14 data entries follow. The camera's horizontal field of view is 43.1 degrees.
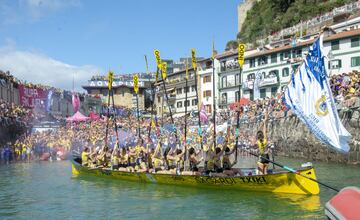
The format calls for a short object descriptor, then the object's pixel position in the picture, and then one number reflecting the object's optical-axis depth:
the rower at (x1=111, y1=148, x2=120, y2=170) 25.73
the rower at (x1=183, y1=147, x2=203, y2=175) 21.08
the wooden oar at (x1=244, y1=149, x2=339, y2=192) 16.68
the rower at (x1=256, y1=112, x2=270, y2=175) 18.12
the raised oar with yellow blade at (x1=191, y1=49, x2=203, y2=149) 23.05
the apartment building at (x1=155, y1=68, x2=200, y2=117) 75.62
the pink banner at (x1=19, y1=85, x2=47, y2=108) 52.28
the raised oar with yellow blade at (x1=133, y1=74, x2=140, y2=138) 29.43
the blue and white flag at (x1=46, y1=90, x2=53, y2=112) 57.16
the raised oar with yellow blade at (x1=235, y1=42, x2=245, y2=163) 20.28
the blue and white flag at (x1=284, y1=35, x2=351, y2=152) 15.02
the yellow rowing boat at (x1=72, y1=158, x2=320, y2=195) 17.22
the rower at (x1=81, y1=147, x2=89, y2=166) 28.13
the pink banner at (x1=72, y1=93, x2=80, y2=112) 63.78
